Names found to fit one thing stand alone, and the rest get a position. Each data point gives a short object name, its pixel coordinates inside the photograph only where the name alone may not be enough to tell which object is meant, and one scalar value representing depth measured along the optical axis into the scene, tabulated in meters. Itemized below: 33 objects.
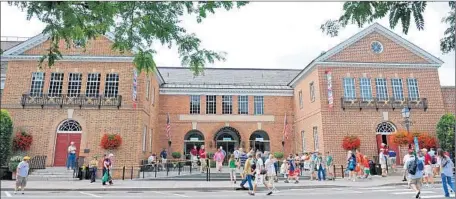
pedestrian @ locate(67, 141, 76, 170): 18.50
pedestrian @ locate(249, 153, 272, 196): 12.89
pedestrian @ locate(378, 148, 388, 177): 18.92
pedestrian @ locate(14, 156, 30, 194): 12.45
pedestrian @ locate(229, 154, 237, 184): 16.38
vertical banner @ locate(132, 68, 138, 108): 19.73
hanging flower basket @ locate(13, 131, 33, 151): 18.91
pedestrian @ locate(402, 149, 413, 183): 16.41
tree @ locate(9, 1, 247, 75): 4.52
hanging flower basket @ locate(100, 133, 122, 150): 19.20
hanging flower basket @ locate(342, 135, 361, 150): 20.77
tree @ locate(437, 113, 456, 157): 20.11
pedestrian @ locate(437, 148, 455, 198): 10.18
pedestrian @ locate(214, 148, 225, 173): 20.43
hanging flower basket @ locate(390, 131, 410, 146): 19.88
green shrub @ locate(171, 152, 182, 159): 25.55
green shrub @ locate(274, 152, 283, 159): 25.72
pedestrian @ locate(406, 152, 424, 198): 10.42
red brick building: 19.98
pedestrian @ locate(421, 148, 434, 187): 14.62
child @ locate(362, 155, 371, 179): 17.95
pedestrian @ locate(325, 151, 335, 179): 18.52
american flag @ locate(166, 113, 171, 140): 25.51
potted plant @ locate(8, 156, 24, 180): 17.66
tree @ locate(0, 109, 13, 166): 18.05
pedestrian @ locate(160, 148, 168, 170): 22.53
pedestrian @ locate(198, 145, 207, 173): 20.45
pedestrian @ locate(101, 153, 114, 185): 15.30
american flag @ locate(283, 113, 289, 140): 26.17
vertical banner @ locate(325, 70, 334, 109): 21.17
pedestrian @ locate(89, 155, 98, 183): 16.49
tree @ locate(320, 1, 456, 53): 4.15
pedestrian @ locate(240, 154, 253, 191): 12.96
